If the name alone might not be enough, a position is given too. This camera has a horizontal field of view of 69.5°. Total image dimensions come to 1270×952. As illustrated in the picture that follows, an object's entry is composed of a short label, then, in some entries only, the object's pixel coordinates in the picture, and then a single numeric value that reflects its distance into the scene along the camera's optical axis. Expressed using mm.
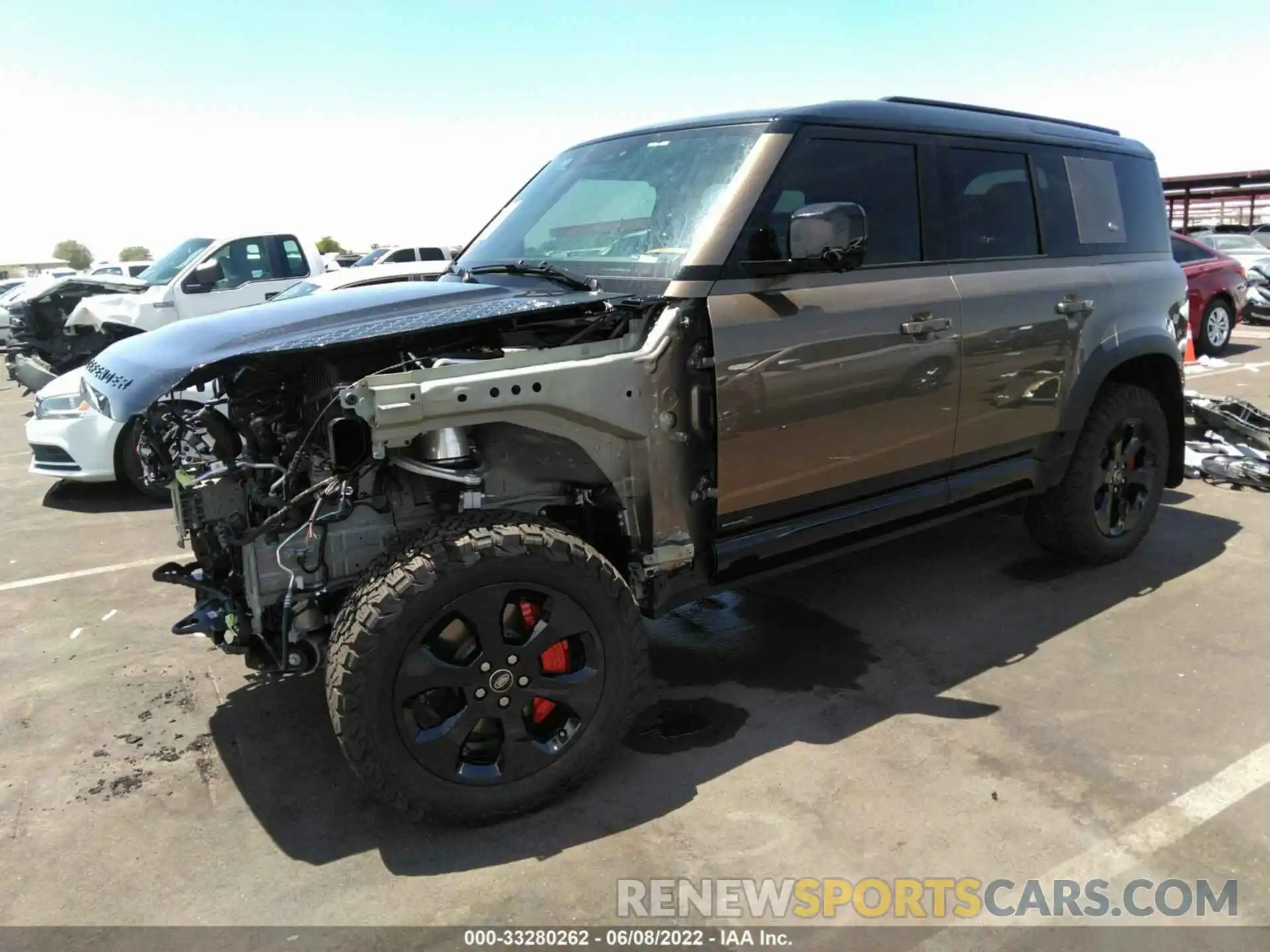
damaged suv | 2727
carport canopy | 26312
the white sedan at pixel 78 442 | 6668
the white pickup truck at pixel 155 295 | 10359
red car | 11359
